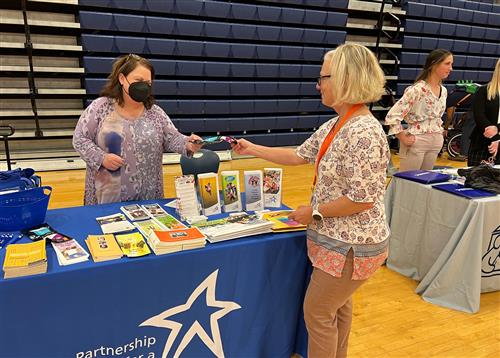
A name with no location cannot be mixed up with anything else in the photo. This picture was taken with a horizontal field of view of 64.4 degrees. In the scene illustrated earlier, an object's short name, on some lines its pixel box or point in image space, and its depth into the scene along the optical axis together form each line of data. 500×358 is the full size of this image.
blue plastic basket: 1.69
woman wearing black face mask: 2.10
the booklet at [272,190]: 2.19
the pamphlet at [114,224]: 1.79
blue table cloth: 1.42
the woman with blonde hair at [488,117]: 3.38
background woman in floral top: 3.03
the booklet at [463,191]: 2.59
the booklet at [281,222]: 1.87
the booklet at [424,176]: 2.87
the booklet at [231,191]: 2.10
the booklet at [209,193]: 2.03
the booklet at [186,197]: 1.94
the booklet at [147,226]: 1.77
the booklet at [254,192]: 2.13
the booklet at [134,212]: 1.95
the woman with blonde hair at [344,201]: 1.42
